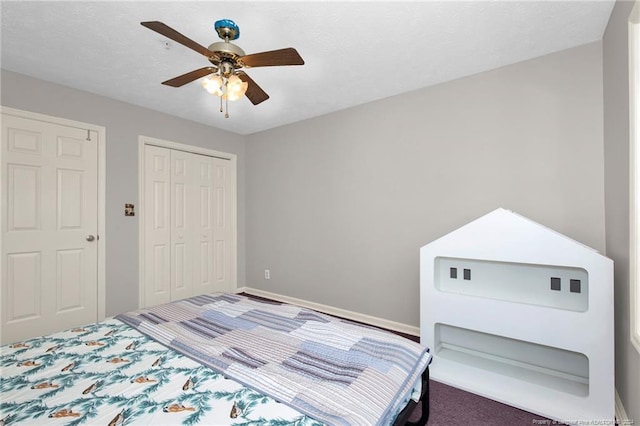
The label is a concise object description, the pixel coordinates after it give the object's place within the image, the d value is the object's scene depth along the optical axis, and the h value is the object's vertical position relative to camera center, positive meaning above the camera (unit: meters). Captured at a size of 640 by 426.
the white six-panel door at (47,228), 2.61 -0.12
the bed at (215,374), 1.03 -0.70
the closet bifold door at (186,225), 3.56 -0.13
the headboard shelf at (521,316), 1.66 -0.68
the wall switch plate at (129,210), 3.34 +0.06
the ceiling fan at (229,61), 1.62 +0.91
